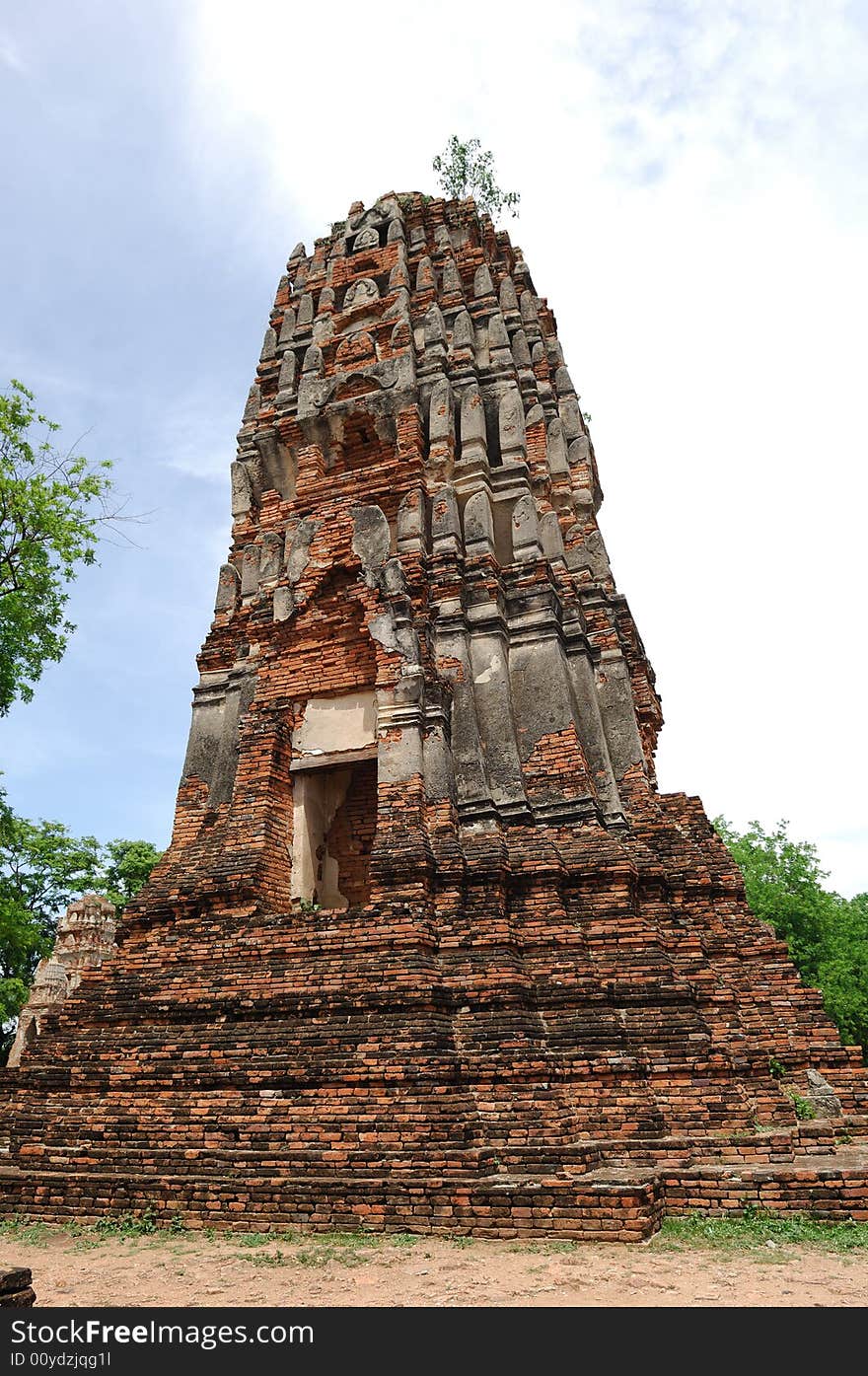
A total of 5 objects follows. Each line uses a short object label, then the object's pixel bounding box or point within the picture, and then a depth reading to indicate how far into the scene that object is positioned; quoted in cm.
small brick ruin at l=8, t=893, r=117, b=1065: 1702
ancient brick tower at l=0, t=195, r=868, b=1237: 671
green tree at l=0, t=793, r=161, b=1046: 2617
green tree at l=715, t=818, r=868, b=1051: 2134
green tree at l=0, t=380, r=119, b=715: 1159
